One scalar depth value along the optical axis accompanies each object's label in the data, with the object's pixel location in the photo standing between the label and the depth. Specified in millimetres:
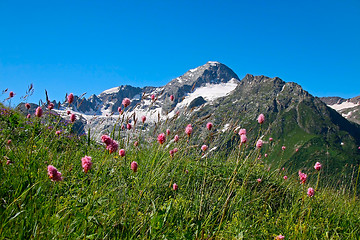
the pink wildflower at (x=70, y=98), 3565
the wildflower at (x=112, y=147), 2414
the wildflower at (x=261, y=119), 3414
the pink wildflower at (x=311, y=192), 3564
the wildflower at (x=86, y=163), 2232
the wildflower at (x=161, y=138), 3220
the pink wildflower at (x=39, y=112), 3262
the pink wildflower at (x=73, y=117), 4258
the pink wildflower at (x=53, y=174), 1936
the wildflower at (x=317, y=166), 3293
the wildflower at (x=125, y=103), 3696
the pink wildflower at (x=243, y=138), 2687
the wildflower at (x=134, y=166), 2770
